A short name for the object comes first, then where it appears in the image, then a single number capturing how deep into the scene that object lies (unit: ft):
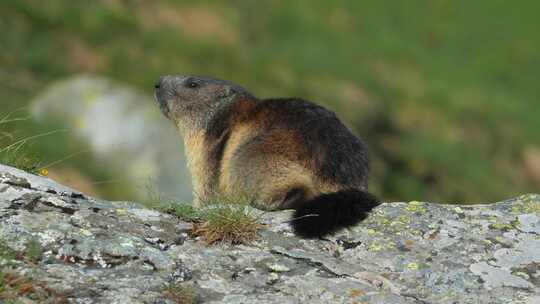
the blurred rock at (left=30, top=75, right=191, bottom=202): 115.34
